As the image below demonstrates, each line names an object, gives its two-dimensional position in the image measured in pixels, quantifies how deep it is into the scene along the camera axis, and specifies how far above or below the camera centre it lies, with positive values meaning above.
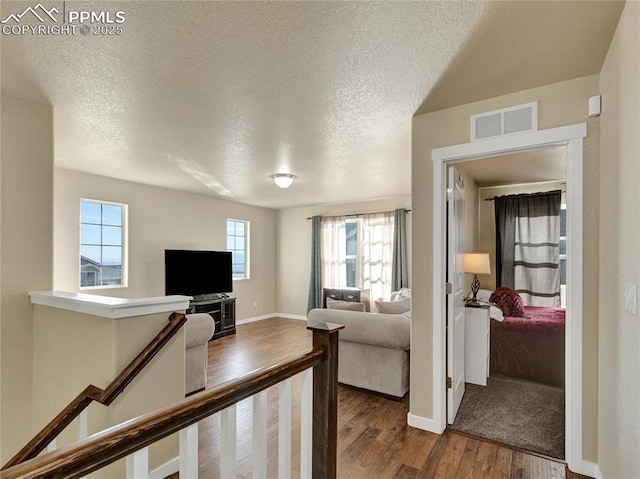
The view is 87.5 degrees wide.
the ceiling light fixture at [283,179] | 4.39 +0.79
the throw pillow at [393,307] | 3.65 -0.74
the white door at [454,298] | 2.63 -0.48
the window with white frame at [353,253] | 6.70 -0.28
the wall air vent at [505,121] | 2.25 +0.83
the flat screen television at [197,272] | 5.38 -0.58
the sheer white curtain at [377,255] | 6.31 -0.29
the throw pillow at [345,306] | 4.22 -0.85
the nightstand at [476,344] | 3.45 -1.09
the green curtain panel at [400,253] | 6.02 -0.24
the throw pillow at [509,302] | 4.12 -0.78
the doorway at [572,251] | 2.07 -0.07
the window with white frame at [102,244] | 4.54 -0.08
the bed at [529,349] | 3.47 -1.17
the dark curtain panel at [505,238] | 5.40 +0.03
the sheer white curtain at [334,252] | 6.89 -0.27
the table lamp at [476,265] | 4.07 -0.30
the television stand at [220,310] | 5.48 -1.22
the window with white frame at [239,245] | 6.82 -0.13
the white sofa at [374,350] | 3.16 -1.10
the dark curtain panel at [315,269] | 7.00 -0.63
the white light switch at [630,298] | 1.40 -0.25
